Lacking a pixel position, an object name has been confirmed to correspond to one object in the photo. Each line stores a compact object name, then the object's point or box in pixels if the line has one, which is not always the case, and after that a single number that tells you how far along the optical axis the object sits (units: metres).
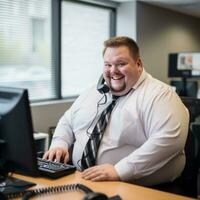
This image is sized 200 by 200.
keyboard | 1.60
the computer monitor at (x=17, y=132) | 1.18
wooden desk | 1.38
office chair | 1.88
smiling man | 1.73
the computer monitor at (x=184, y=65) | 4.82
